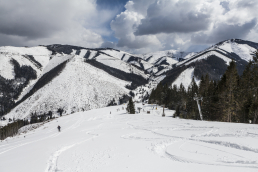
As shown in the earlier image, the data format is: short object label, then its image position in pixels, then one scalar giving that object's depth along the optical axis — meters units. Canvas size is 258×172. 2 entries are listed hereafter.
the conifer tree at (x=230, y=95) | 29.72
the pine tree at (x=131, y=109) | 62.19
